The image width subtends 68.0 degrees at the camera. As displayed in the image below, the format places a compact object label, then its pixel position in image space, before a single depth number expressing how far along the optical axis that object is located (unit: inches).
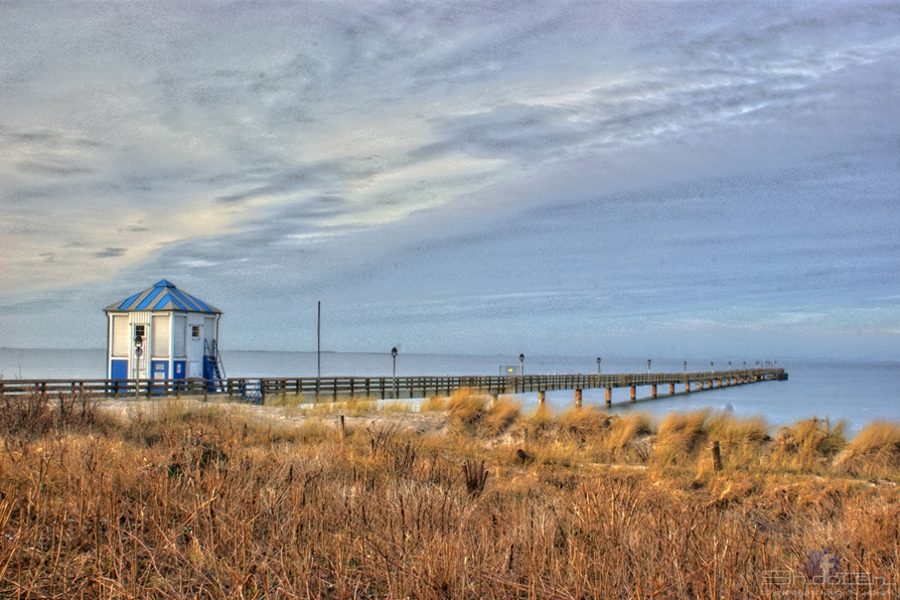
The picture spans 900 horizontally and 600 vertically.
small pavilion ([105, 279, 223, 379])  1317.7
